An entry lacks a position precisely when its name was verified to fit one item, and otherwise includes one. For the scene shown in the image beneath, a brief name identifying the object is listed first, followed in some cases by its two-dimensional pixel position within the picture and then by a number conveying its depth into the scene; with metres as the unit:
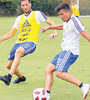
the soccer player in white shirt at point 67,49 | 11.13
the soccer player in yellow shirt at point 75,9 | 44.88
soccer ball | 11.13
